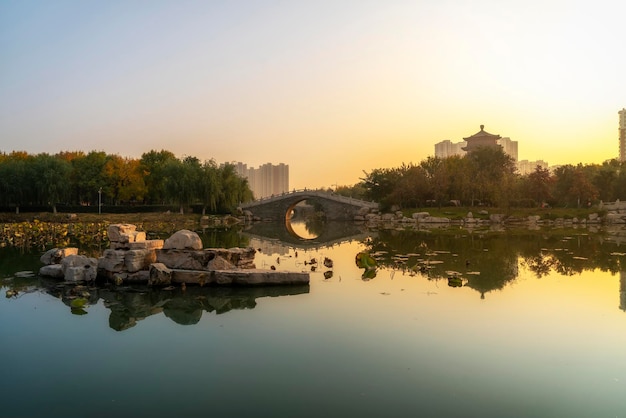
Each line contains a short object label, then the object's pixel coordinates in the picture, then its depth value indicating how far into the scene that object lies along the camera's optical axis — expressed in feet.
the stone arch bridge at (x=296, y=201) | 151.64
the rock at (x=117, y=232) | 39.78
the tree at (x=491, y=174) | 125.49
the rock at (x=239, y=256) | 39.59
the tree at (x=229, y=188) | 143.23
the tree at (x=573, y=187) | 121.90
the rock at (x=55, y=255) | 43.57
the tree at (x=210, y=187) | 137.59
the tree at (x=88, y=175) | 144.05
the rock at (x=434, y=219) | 117.06
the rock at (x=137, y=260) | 38.34
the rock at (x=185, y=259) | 38.50
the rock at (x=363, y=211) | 146.20
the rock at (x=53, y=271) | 40.22
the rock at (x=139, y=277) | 38.01
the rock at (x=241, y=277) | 36.63
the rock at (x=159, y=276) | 36.96
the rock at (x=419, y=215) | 122.78
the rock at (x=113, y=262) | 38.65
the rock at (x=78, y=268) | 38.73
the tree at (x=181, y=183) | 136.87
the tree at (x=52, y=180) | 128.36
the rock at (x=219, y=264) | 38.22
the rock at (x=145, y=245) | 39.47
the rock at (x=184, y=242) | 39.34
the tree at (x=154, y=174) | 150.71
